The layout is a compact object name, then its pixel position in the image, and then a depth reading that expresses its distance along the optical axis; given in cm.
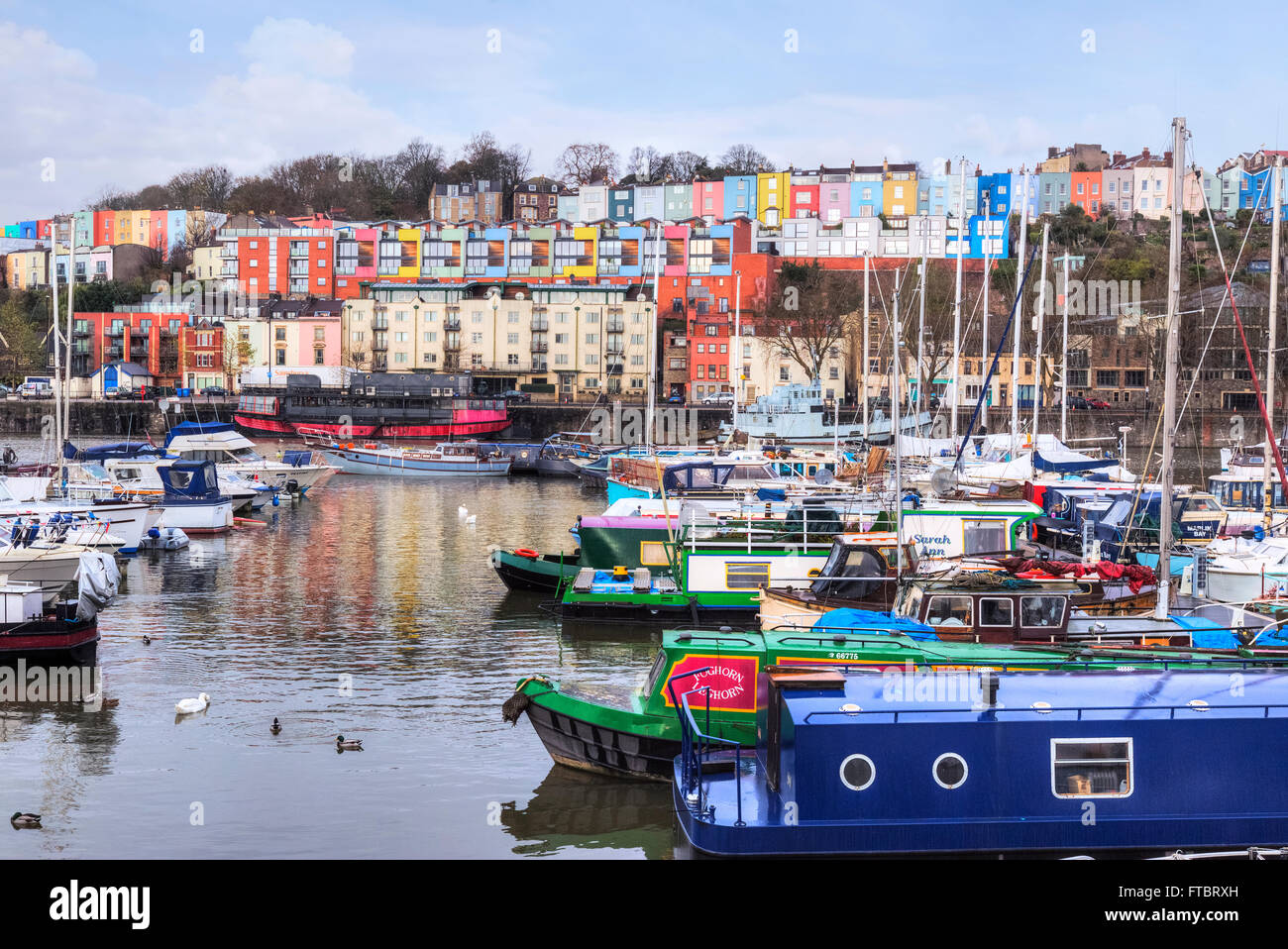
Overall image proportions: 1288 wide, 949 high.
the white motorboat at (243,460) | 5466
